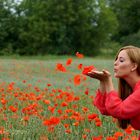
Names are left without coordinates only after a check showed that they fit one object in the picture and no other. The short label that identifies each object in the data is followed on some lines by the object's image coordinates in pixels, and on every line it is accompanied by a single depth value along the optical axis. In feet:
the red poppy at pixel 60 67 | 14.13
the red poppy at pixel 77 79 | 13.17
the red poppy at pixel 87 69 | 13.15
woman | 12.20
